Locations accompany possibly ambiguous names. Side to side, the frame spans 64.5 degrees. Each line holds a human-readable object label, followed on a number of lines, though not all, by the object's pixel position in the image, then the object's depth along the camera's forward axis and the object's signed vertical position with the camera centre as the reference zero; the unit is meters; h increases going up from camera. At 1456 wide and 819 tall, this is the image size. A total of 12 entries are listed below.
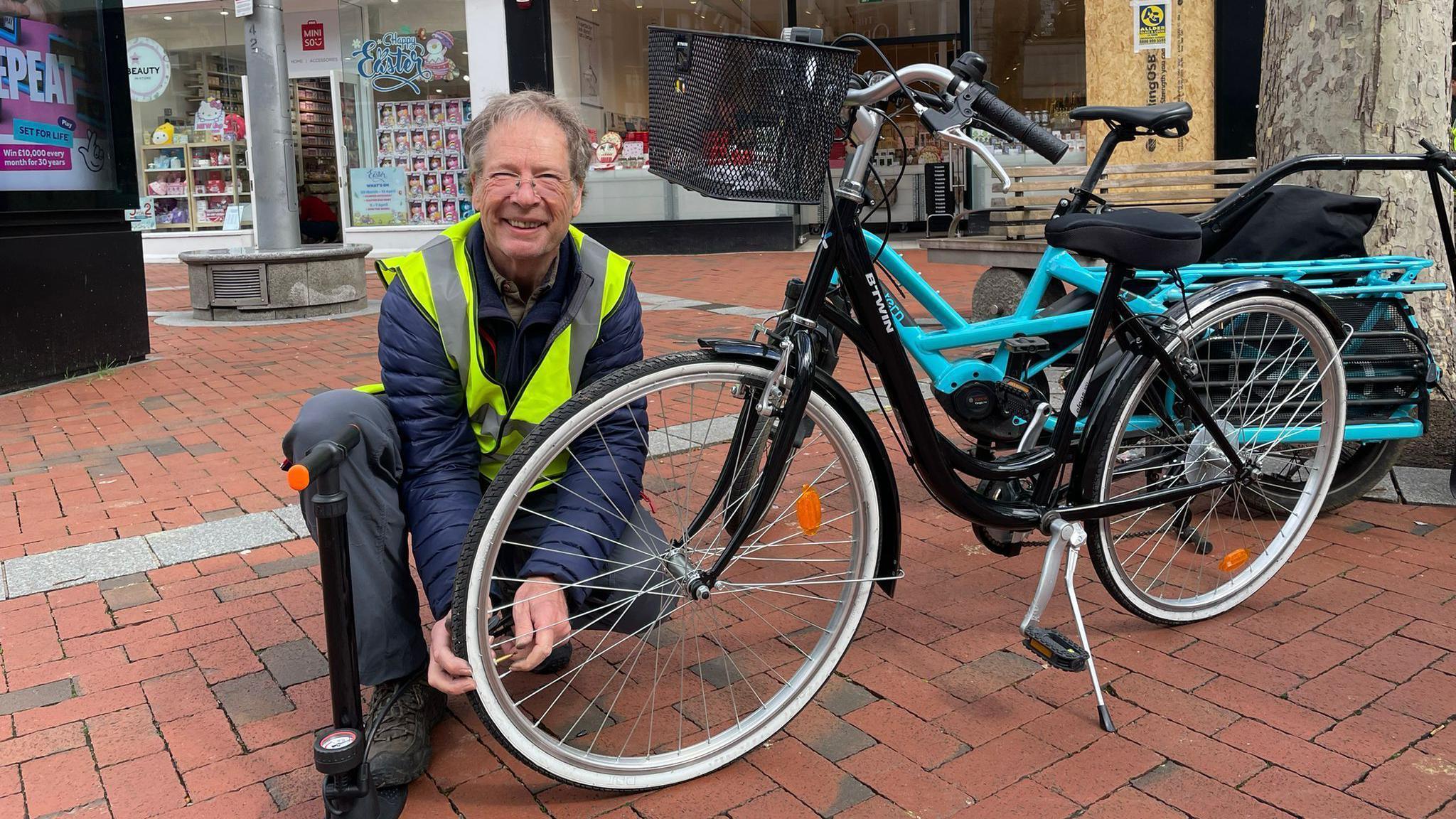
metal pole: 8.78 +0.88
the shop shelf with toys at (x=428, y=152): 15.10 +1.19
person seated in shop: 16.23 +0.36
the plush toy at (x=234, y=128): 16.22 +1.70
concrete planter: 8.97 -0.26
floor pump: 2.04 -0.77
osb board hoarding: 8.97 +1.25
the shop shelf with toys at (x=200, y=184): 16.22 +0.93
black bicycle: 2.17 -0.56
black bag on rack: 3.73 -0.04
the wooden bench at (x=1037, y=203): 6.20 +0.10
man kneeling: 2.34 -0.31
